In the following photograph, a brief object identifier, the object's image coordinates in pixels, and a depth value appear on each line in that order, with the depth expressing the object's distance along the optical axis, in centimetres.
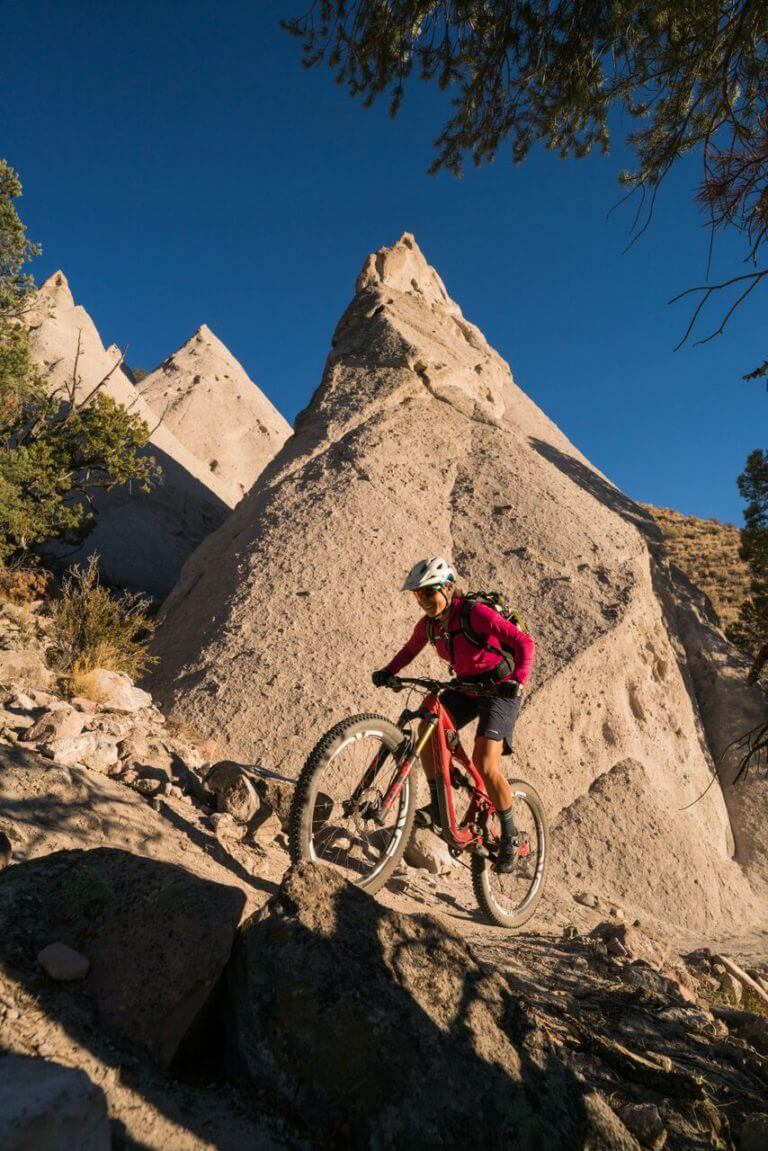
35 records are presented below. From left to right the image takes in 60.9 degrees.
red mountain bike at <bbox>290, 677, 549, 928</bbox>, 370
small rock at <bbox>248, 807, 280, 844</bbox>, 441
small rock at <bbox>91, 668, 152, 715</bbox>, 574
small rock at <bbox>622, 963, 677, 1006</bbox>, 391
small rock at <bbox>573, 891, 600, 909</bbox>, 624
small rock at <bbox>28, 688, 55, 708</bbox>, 485
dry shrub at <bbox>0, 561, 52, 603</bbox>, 796
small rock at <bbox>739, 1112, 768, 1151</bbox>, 218
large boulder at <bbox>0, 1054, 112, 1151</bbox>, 144
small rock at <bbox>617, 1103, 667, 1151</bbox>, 206
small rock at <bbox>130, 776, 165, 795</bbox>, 417
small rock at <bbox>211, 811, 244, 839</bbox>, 418
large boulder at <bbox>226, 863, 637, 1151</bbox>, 185
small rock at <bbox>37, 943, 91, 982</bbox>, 203
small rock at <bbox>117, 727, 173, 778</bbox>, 449
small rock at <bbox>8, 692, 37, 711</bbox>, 464
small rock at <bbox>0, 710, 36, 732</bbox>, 427
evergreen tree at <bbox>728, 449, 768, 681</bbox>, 1213
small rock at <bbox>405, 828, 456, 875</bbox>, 540
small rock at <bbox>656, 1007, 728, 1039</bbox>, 332
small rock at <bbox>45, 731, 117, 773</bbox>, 401
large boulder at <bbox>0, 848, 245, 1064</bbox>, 204
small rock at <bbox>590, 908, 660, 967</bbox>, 456
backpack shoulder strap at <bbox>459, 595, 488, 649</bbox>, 435
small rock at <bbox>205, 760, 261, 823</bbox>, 441
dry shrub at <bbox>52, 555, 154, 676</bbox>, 647
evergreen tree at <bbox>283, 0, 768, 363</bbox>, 400
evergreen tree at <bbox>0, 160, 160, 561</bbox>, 859
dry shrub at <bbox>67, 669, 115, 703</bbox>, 554
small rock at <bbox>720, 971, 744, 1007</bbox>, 459
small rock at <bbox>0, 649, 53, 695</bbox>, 538
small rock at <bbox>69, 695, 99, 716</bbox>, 524
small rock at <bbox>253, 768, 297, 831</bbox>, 455
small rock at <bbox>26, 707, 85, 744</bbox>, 420
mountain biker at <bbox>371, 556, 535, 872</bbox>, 428
